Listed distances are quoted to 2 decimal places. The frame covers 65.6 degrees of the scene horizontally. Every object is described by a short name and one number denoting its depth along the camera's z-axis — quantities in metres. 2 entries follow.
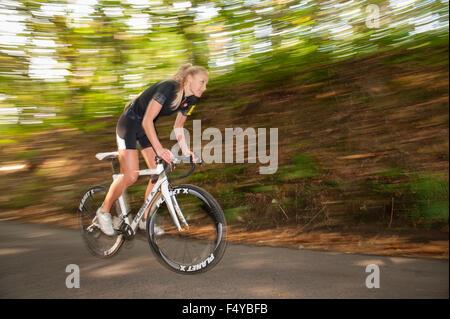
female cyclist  3.67
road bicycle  3.35
